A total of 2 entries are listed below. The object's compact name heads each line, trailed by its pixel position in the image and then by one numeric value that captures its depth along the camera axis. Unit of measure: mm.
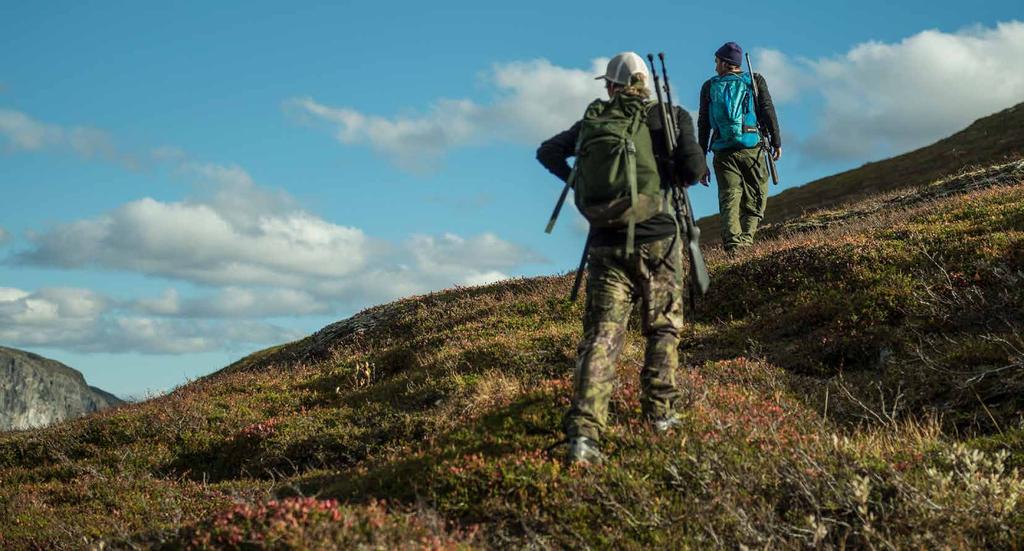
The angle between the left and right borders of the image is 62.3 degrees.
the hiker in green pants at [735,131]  16094
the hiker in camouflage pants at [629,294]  7531
